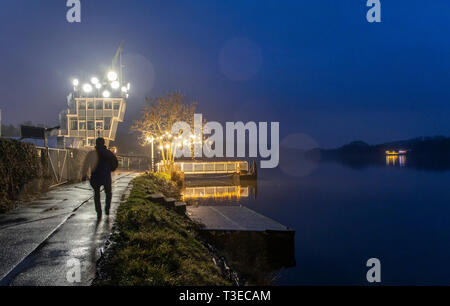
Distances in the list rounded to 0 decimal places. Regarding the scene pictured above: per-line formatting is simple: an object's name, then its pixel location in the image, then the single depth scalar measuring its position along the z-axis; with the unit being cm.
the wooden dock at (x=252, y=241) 1162
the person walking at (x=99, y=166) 775
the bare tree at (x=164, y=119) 3161
